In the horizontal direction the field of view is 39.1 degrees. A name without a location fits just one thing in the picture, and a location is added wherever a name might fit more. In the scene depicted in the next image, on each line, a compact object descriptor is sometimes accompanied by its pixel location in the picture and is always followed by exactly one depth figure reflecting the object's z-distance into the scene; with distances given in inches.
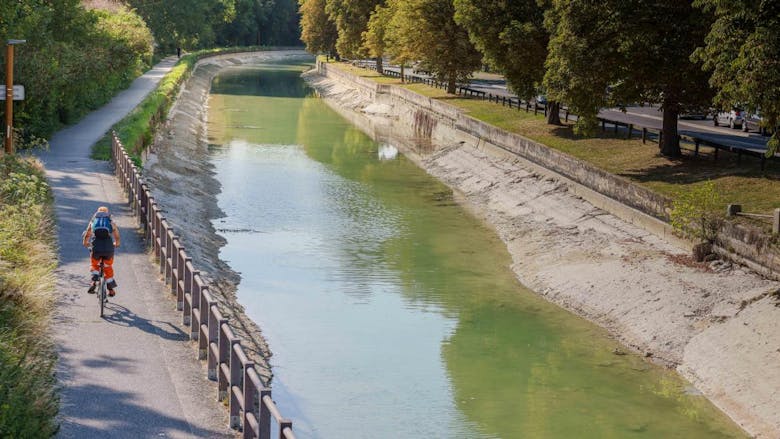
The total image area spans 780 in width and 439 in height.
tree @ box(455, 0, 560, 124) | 1927.9
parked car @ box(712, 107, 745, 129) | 2037.4
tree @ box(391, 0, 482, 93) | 2738.7
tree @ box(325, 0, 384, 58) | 4180.6
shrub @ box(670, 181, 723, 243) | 1123.1
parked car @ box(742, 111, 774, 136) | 2005.2
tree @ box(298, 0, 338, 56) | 5280.5
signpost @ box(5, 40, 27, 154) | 1237.7
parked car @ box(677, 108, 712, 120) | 1516.9
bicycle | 749.9
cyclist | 769.6
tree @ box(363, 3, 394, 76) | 3612.2
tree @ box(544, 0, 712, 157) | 1376.7
